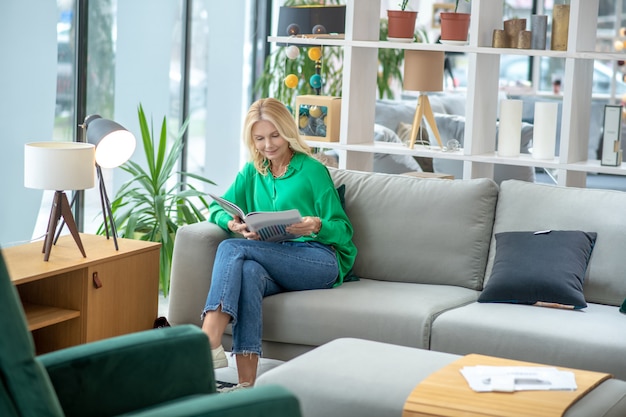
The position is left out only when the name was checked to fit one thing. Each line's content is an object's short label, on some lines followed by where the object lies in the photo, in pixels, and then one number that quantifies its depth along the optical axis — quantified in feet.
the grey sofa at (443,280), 16.58
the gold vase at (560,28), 21.24
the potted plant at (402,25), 22.77
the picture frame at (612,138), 20.91
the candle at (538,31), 21.45
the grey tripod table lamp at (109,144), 18.93
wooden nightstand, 18.00
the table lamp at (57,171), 17.80
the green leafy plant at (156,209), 25.30
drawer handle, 18.42
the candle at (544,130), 21.57
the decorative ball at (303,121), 24.02
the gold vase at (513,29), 21.33
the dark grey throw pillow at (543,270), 17.70
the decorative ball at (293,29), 23.98
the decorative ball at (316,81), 24.37
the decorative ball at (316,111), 23.82
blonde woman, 17.91
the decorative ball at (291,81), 24.75
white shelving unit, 21.10
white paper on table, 12.99
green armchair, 9.37
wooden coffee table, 12.29
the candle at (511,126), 21.96
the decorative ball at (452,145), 22.67
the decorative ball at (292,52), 25.34
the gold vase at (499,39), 21.65
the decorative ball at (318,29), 23.65
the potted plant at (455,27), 22.17
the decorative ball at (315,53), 24.73
